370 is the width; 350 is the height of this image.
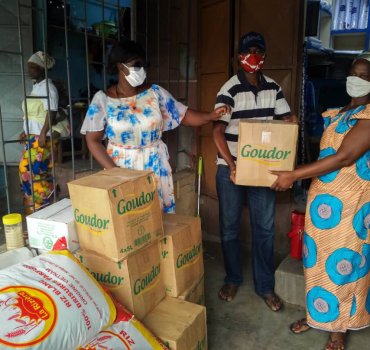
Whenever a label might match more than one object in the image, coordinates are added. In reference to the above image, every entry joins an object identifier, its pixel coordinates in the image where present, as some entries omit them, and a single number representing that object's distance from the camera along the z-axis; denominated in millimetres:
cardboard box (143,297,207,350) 1741
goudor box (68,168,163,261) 1597
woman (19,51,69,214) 3072
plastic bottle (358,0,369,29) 5977
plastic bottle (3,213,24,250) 1910
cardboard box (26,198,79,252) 1857
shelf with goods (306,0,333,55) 5595
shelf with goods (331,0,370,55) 6055
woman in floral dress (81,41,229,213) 2070
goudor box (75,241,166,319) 1720
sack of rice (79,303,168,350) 1478
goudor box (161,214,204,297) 1987
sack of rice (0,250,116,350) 1260
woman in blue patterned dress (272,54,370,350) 1895
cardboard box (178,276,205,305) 2084
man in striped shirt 2393
